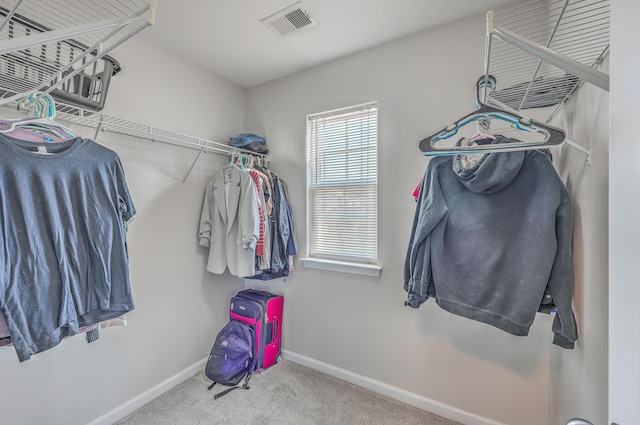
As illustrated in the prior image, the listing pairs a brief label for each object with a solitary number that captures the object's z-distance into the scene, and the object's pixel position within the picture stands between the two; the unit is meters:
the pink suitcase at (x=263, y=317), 2.23
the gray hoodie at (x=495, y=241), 1.03
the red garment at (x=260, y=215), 2.06
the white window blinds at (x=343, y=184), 2.06
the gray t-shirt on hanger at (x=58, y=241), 1.01
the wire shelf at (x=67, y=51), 0.67
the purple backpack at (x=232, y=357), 2.03
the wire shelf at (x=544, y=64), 0.89
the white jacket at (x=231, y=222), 2.01
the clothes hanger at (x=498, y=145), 0.79
